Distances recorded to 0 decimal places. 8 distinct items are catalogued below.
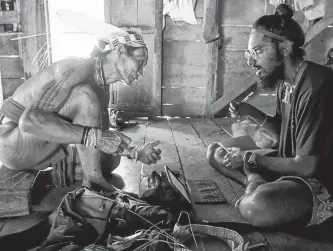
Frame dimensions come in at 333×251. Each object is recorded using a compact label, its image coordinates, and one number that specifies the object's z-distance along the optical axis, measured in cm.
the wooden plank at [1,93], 640
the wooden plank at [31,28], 617
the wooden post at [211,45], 639
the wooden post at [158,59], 640
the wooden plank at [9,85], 642
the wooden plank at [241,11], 655
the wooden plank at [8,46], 622
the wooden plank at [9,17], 601
